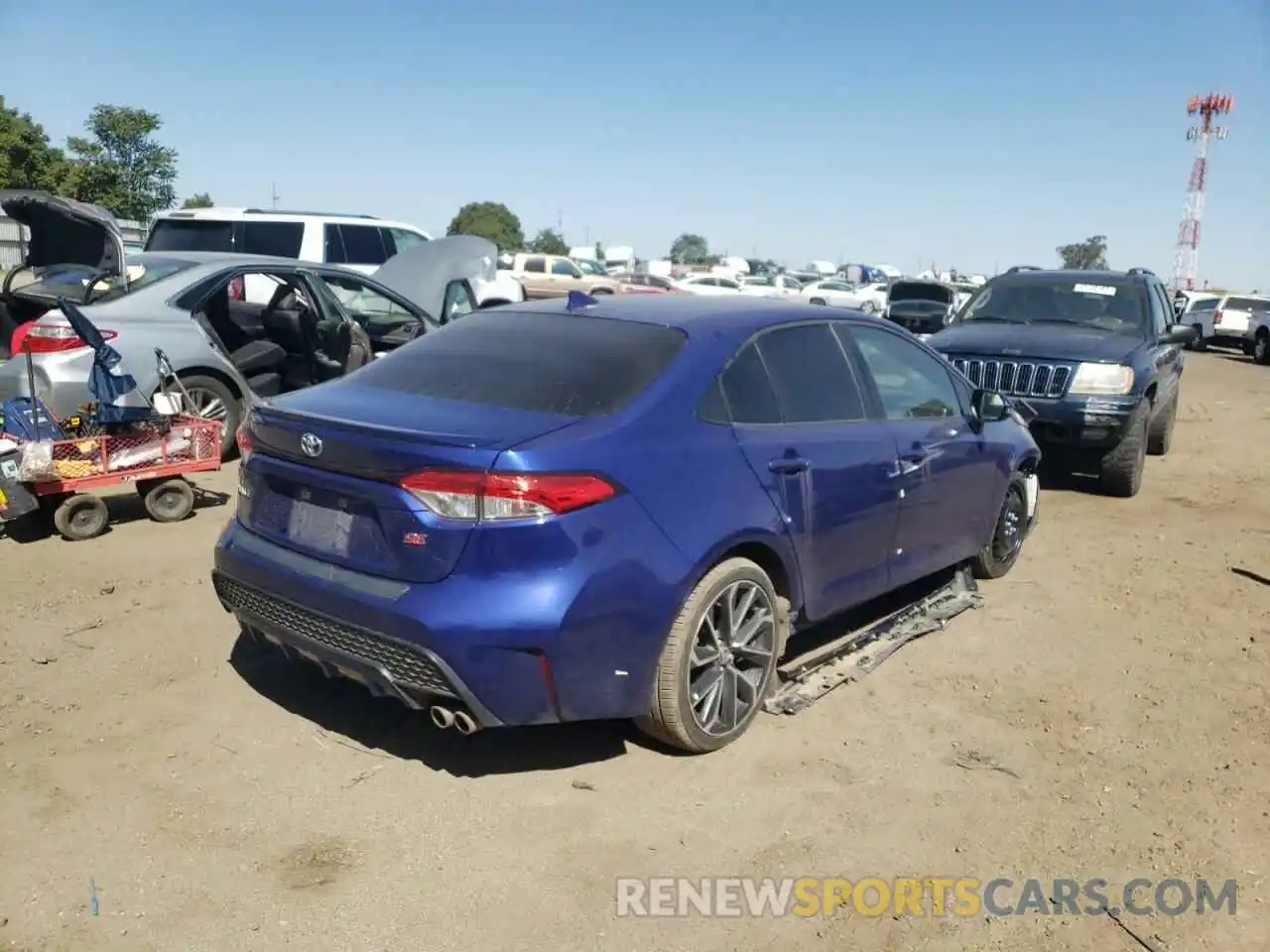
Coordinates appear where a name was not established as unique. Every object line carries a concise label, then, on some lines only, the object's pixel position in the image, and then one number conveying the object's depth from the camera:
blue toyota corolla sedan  3.18
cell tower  70.88
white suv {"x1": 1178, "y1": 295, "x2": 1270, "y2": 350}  29.16
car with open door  6.86
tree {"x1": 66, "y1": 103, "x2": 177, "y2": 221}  47.34
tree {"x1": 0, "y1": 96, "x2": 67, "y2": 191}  41.02
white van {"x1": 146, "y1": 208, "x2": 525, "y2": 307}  12.59
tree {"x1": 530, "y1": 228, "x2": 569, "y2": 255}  75.50
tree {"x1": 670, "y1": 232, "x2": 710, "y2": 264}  97.72
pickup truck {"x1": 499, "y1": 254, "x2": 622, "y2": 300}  31.39
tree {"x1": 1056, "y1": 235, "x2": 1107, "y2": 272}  86.00
